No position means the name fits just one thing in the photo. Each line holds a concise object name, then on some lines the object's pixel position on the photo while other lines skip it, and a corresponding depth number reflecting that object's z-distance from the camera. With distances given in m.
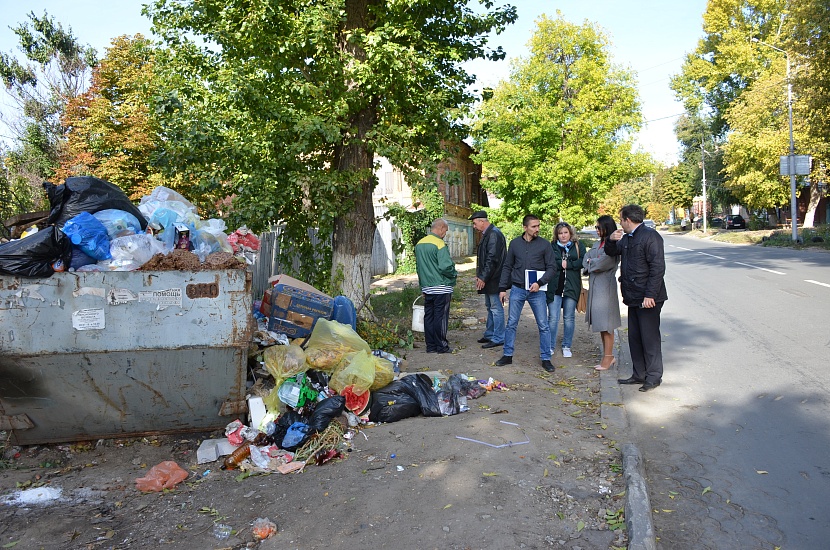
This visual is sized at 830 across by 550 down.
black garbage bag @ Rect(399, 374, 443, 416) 5.53
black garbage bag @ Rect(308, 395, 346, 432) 4.94
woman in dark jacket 7.66
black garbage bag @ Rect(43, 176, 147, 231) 5.10
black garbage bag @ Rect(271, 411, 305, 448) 4.91
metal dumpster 4.43
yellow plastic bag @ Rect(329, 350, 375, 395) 5.35
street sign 31.34
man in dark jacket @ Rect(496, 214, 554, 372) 7.23
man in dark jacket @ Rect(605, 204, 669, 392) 6.29
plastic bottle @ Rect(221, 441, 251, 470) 4.68
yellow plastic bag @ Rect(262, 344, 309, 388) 5.32
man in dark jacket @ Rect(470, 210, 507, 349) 8.49
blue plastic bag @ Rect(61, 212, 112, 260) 4.69
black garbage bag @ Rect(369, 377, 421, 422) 5.43
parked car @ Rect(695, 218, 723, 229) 64.39
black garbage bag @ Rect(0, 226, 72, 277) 4.36
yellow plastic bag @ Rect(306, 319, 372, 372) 5.53
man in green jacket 8.01
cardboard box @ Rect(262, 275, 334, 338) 6.11
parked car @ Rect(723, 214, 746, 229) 57.12
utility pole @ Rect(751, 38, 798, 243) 31.56
